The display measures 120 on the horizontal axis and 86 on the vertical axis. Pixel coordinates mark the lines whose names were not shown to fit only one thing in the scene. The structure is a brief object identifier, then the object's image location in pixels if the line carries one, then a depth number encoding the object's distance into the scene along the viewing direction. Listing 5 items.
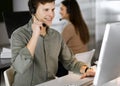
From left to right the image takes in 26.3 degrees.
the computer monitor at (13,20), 2.79
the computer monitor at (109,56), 1.13
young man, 1.70
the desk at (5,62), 2.37
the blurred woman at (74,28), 3.00
